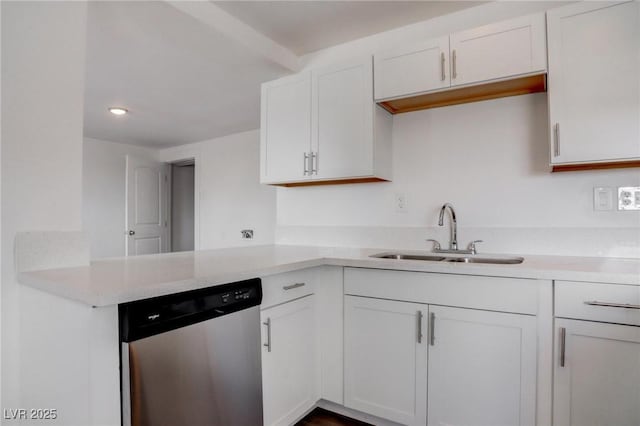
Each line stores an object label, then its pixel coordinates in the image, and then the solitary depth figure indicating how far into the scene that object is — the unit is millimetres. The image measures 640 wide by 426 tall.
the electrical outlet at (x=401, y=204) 2287
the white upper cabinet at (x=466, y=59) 1686
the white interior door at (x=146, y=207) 4602
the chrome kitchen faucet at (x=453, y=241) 2027
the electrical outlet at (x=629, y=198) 1701
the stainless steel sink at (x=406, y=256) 2064
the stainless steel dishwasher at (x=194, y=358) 1047
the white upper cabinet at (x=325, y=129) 2111
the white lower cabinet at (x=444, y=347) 1426
